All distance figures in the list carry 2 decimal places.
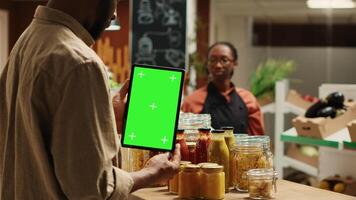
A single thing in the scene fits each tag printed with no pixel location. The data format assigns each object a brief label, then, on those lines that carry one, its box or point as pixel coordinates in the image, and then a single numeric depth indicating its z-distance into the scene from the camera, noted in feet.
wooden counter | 6.99
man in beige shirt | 4.60
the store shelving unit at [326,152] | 10.31
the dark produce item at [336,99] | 11.18
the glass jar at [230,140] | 7.43
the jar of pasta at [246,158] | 7.30
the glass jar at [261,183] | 6.91
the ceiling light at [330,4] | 27.86
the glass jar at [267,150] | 7.34
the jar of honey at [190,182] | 6.88
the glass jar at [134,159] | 7.49
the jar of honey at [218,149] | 7.22
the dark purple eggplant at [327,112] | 10.96
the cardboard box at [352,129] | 9.41
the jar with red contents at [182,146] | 7.30
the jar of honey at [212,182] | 6.79
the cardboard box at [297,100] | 17.85
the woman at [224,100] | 13.74
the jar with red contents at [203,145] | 7.27
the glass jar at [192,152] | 7.34
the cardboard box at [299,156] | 17.18
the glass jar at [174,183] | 7.16
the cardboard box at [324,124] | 10.48
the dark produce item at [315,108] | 11.42
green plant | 19.65
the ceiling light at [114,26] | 14.94
